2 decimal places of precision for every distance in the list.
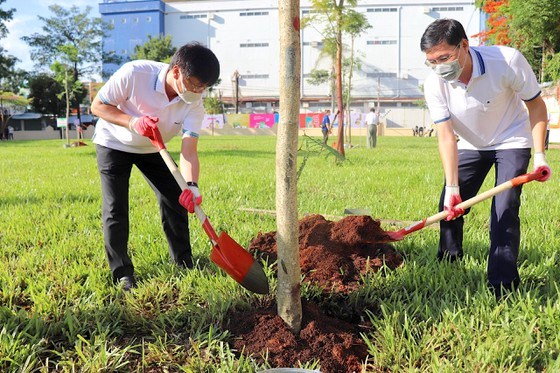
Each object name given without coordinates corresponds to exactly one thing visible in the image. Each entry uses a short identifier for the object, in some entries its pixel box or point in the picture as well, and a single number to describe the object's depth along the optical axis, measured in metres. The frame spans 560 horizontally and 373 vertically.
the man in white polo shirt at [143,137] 2.59
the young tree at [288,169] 1.80
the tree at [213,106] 46.62
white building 53.66
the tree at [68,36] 39.41
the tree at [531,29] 19.56
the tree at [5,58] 31.90
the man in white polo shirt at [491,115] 2.45
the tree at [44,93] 40.62
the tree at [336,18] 9.23
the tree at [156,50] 44.53
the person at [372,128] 16.62
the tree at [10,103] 35.93
